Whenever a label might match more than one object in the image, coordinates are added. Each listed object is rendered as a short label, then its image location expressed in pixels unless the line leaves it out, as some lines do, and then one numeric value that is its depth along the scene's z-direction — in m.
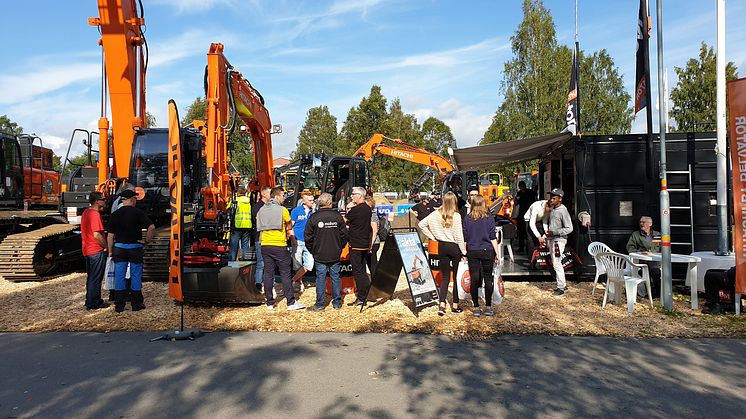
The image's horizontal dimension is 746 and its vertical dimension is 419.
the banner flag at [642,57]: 8.89
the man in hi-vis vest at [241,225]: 11.30
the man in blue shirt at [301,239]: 9.81
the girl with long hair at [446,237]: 8.05
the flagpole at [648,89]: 8.88
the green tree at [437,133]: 64.12
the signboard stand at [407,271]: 8.20
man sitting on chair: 9.52
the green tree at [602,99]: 38.75
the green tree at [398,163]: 40.59
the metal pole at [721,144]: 9.51
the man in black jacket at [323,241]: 8.44
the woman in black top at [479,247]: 7.96
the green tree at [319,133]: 45.12
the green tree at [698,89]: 29.91
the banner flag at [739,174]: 7.54
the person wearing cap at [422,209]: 12.80
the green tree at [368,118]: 37.62
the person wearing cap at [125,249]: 8.38
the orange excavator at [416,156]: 21.94
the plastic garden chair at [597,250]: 9.23
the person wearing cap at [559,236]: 9.55
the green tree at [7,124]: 74.53
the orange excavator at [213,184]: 7.60
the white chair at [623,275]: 8.22
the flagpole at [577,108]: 15.02
